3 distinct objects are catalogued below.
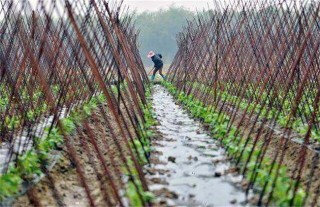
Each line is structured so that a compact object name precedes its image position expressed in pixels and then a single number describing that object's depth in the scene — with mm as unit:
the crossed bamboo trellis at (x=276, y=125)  9368
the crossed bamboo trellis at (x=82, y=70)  8820
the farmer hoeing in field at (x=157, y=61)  53781
